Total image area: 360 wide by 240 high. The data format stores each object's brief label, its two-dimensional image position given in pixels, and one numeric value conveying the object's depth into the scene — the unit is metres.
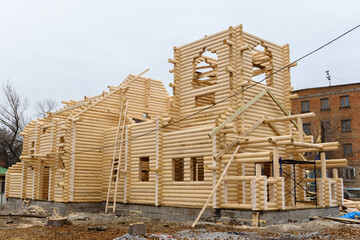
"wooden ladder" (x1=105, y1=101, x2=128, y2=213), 21.62
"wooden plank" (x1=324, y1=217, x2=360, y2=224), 16.19
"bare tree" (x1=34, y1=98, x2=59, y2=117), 50.08
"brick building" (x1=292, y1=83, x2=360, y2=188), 43.34
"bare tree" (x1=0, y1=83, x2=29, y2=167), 45.53
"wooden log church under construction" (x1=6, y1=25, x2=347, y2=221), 17.08
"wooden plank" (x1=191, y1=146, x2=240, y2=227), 15.73
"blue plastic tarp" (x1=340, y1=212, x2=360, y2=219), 17.49
